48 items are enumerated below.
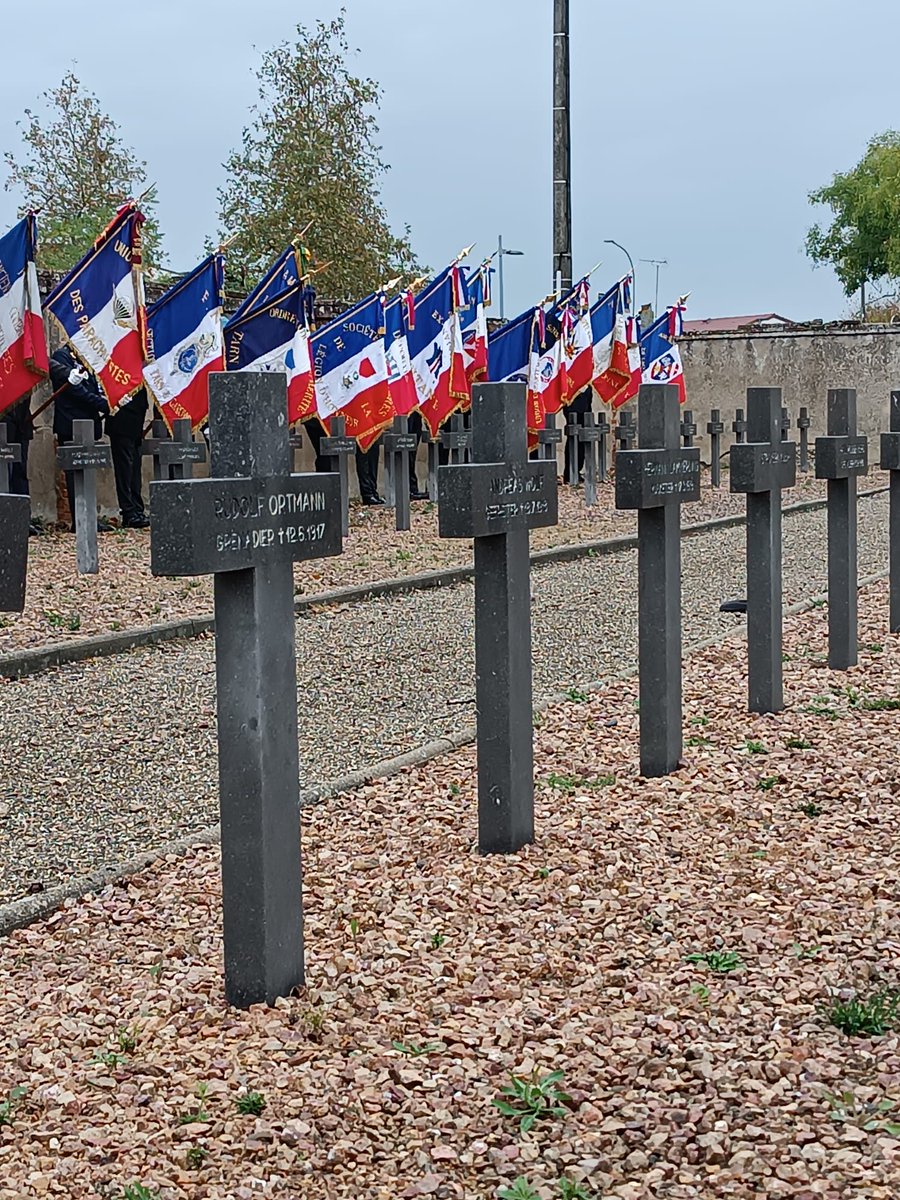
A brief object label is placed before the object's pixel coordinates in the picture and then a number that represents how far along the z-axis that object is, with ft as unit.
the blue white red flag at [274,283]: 53.06
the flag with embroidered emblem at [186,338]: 50.34
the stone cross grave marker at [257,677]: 13.03
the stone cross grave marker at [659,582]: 20.80
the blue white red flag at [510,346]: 70.64
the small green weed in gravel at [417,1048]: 12.41
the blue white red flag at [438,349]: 63.10
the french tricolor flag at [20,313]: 44.78
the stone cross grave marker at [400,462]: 54.44
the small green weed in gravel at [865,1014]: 12.53
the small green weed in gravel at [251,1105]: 11.46
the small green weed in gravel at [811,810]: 18.88
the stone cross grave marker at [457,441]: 60.95
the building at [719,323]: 196.79
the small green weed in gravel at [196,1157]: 10.79
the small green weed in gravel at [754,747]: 22.04
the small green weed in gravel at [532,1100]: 11.30
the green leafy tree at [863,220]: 179.01
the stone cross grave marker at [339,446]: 54.08
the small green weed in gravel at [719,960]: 13.97
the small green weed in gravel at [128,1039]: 12.74
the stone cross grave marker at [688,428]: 80.64
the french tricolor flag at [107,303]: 47.62
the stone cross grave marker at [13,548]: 10.88
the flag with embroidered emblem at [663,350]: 82.12
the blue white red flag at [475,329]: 65.87
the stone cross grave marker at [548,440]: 63.93
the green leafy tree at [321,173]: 96.43
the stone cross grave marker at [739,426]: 82.54
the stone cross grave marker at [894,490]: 31.01
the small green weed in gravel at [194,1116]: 11.40
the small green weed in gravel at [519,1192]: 10.21
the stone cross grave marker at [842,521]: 27.94
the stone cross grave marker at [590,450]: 65.92
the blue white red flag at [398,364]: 59.47
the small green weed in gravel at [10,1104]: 11.60
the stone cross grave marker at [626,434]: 75.10
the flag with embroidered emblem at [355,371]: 57.72
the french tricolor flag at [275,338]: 52.80
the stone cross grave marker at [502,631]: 17.44
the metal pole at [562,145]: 74.54
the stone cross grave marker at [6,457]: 41.65
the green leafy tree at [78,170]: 101.86
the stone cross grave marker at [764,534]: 24.29
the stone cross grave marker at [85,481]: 41.34
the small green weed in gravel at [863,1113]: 10.81
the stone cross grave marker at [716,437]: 82.34
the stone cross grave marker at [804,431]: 88.99
